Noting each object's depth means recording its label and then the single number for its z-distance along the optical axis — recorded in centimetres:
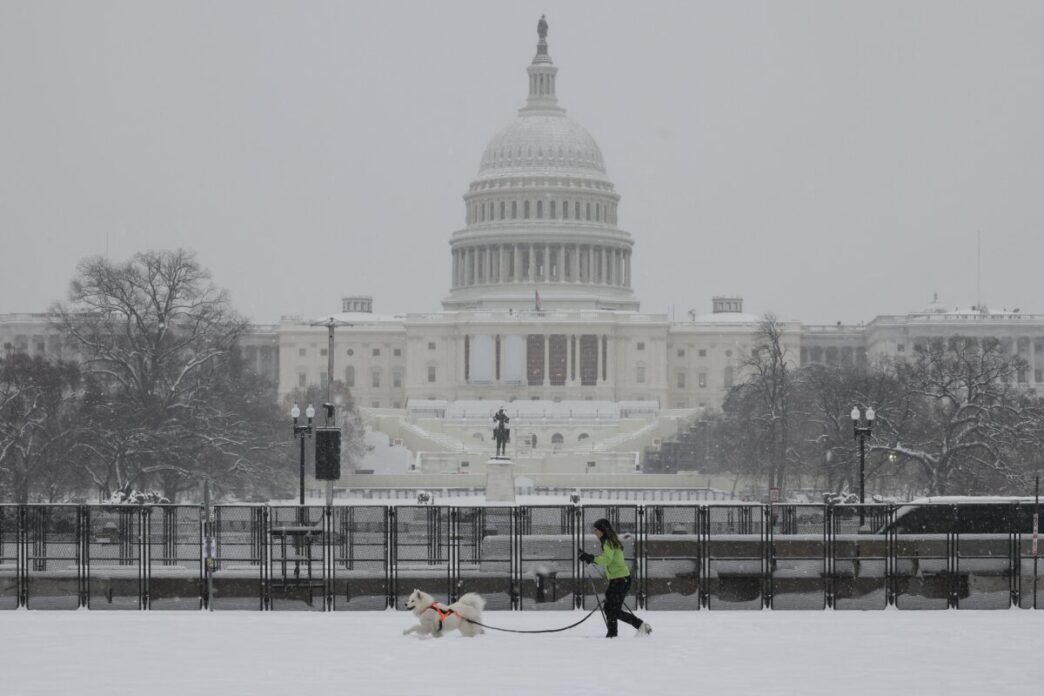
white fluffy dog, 2902
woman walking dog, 2873
